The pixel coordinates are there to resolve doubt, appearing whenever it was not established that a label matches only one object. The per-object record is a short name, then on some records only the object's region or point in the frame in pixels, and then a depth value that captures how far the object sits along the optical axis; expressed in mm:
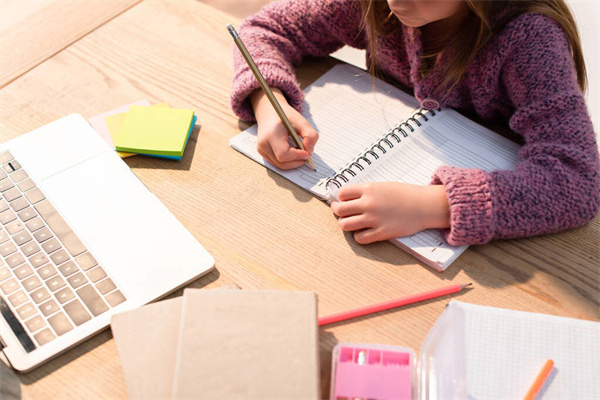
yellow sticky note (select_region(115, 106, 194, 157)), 681
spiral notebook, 673
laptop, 517
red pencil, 533
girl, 608
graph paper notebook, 486
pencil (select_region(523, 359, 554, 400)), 479
